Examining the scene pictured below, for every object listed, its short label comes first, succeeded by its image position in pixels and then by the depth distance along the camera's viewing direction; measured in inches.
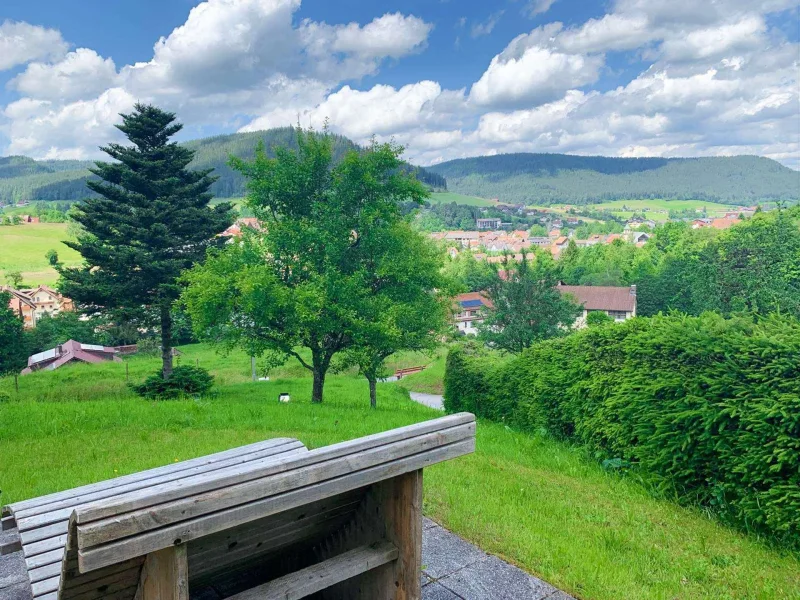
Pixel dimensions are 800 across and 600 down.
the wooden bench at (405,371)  1711.4
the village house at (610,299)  2506.2
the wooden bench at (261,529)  55.1
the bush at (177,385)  441.3
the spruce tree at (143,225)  924.0
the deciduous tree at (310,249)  531.5
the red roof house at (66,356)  1521.9
